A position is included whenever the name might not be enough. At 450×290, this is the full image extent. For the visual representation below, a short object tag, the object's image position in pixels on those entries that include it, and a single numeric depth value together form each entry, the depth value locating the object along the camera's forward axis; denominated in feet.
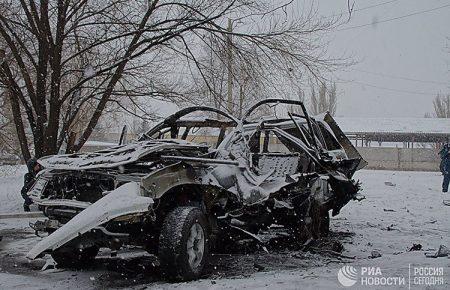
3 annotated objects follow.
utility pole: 40.50
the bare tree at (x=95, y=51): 38.32
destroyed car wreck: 16.44
